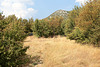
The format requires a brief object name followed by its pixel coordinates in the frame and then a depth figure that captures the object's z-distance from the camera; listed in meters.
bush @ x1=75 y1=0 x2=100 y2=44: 8.25
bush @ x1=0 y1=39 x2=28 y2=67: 4.16
